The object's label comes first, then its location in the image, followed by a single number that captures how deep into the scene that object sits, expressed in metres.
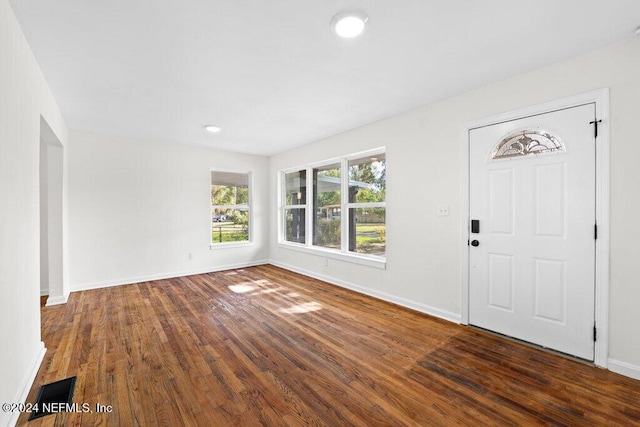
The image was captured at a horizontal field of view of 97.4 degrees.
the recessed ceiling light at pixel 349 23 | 1.83
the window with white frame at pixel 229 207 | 5.84
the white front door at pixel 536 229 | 2.36
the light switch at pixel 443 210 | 3.24
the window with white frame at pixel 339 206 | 4.25
